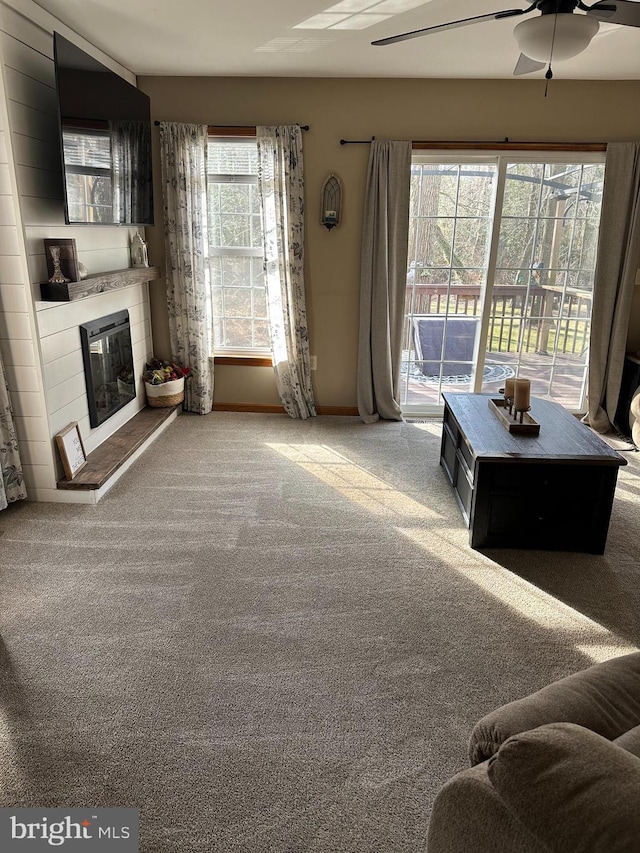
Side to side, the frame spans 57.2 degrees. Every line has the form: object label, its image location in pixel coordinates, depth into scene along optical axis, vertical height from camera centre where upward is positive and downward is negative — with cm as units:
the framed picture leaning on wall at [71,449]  340 -121
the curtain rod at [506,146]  445 +66
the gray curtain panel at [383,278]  450 -31
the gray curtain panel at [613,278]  444 -30
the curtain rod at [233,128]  450 +80
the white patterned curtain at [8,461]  321 -120
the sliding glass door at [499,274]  462 -29
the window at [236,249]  466 -10
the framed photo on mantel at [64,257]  321 -11
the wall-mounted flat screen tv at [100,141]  309 +54
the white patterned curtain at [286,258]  451 -16
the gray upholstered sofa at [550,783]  89 -89
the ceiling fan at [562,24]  214 +74
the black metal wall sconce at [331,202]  461 +26
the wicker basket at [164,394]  474 -121
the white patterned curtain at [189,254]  451 -13
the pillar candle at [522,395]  326 -84
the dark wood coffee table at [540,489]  289 -121
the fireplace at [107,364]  379 -85
